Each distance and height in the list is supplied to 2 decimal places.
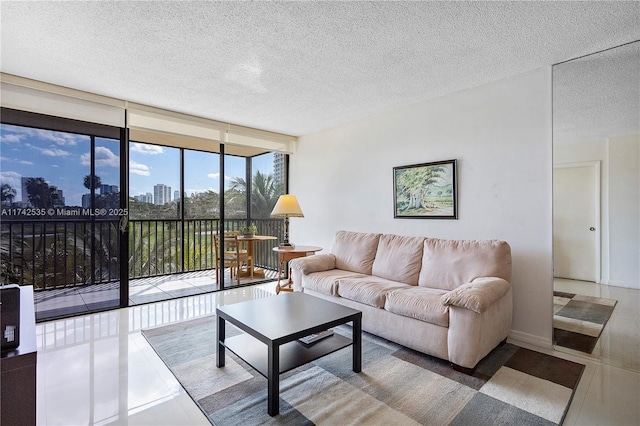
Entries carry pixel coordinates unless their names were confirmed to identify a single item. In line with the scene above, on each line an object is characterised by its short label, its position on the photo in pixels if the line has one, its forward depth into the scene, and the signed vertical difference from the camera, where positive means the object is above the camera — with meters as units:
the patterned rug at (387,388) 1.76 -1.17
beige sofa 2.22 -0.70
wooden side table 4.14 -0.55
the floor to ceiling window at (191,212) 5.13 +0.01
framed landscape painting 3.31 +0.25
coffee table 1.80 -0.77
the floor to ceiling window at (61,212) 3.10 +0.01
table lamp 4.40 +0.05
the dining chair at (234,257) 5.05 -0.74
